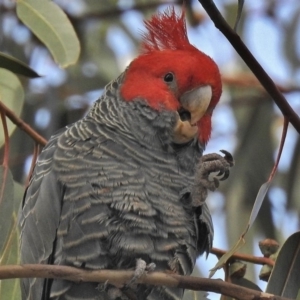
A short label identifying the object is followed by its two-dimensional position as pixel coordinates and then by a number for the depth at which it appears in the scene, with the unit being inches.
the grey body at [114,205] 154.3
